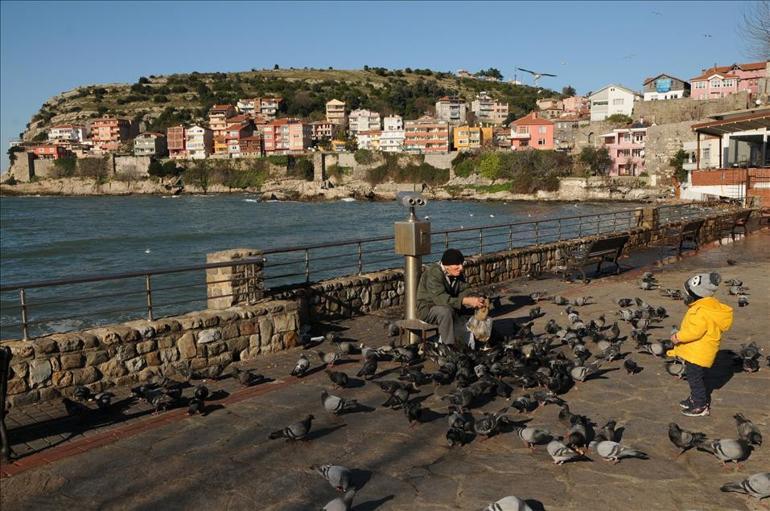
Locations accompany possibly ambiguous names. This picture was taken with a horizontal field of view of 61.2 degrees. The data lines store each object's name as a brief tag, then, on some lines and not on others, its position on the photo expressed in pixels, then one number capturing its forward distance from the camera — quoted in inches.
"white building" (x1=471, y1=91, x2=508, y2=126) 6973.4
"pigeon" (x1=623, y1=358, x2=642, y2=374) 281.2
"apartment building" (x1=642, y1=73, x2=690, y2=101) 4593.3
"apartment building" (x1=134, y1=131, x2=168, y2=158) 6107.3
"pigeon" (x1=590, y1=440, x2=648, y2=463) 189.8
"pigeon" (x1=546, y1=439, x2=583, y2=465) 189.5
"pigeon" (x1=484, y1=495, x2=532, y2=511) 153.4
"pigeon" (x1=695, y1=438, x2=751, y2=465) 184.9
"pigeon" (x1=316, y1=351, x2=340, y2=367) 299.1
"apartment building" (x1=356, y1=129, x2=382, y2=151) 5713.6
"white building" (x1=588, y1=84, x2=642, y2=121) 4416.8
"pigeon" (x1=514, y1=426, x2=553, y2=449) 201.2
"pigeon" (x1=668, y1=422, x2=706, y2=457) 193.8
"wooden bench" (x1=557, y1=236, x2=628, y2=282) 545.0
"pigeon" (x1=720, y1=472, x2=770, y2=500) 164.7
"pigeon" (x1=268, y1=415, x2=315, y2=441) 209.0
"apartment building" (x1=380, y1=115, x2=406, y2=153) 5551.2
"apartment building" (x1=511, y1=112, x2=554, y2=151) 4512.8
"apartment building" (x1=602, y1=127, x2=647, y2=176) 3587.6
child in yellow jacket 226.1
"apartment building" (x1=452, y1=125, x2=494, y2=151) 5137.8
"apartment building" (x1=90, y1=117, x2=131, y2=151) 6628.9
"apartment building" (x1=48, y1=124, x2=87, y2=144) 6973.4
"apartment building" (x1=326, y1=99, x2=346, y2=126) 6870.1
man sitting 309.9
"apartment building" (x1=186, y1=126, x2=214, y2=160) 6039.9
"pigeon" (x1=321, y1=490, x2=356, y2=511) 157.8
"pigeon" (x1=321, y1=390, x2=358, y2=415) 234.1
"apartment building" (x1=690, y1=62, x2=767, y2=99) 4037.9
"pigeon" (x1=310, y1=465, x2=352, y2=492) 174.1
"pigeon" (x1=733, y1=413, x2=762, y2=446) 197.9
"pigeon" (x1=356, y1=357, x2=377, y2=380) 282.0
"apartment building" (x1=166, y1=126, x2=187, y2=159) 6176.2
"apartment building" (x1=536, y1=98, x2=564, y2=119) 5634.8
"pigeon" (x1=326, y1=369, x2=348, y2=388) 265.7
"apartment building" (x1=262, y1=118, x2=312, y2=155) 5802.2
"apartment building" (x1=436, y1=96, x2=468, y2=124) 6574.8
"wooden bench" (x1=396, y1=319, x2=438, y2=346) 310.2
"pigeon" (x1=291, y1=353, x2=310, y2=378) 286.0
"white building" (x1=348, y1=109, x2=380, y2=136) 6348.4
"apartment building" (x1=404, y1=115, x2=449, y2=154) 5196.9
